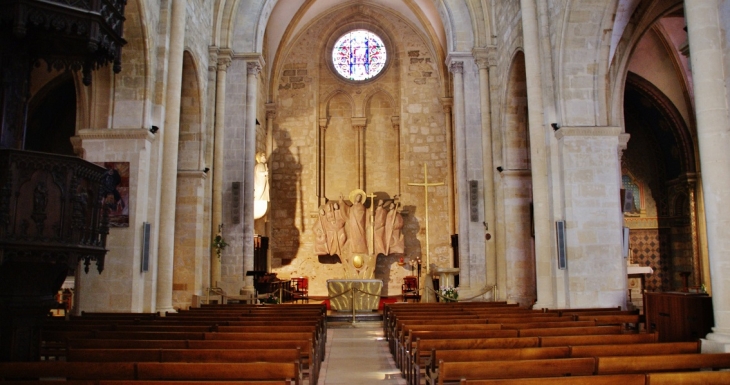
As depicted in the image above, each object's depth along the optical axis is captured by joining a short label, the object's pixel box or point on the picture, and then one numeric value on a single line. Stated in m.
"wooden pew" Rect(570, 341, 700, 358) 5.62
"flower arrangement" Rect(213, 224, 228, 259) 16.64
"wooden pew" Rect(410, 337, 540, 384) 6.16
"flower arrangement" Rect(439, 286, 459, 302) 16.81
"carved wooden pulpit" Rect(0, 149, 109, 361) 6.41
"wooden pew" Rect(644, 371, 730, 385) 4.27
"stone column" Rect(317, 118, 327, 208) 24.95
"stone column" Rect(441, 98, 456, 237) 23.91
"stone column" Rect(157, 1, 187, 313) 12.24
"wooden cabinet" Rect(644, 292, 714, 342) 7.58
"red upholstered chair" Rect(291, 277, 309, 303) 22.88
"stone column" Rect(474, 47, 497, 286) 16.98
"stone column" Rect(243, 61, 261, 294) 17.81
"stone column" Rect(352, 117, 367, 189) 25.19
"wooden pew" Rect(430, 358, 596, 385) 4.77
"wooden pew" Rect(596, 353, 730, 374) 5.05
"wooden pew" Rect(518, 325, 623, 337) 6.98
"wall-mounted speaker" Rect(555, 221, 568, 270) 11.67
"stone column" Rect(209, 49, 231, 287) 17.28
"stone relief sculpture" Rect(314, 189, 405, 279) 23.44
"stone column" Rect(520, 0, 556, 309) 12.52
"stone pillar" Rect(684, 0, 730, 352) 6.88
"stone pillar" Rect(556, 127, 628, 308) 11.49
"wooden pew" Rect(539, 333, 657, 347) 6.26
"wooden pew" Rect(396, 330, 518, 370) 6.82
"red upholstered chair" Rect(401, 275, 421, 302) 21.33
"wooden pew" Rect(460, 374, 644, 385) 4.21
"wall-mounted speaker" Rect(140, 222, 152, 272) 11.22
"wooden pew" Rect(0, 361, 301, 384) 4.74
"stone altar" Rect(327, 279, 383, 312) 17.12
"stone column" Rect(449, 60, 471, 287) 18.20
